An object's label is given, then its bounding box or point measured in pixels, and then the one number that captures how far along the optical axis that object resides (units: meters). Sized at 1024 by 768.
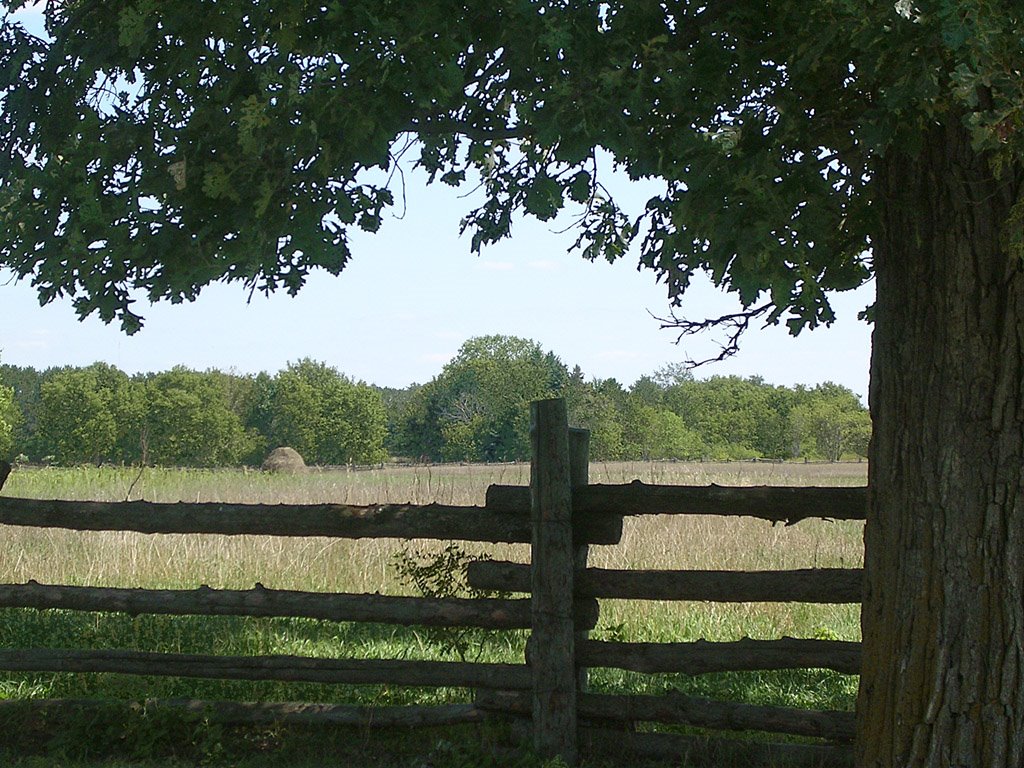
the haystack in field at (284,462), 41.50
